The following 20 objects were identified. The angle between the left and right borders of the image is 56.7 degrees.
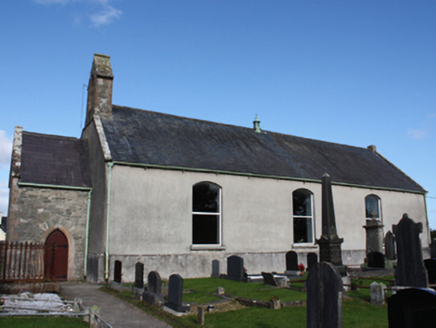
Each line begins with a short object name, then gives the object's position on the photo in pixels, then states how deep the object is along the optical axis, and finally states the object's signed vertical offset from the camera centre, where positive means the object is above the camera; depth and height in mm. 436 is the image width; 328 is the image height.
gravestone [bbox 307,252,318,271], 15802 -897
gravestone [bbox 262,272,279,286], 13348 -1476
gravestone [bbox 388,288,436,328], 4699 -870
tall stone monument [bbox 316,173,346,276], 14180 -76
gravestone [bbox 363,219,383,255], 19719 -49
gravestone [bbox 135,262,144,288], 12208 -1249
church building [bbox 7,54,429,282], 16281 +1724
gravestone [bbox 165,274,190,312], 9680 -1463
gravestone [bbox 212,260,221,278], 16797 -1376
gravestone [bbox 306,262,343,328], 5348 -832
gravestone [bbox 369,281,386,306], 10492 -1517
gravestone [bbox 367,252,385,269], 17375 -1068
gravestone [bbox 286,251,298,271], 16250 -1042
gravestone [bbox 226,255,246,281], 15258 -1276
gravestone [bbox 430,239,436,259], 14918 -518
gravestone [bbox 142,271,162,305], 10812 -1530
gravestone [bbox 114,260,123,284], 14594 -1320
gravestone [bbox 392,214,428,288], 9016 -473
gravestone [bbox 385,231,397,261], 20281 -548
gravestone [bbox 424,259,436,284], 10406 -867
